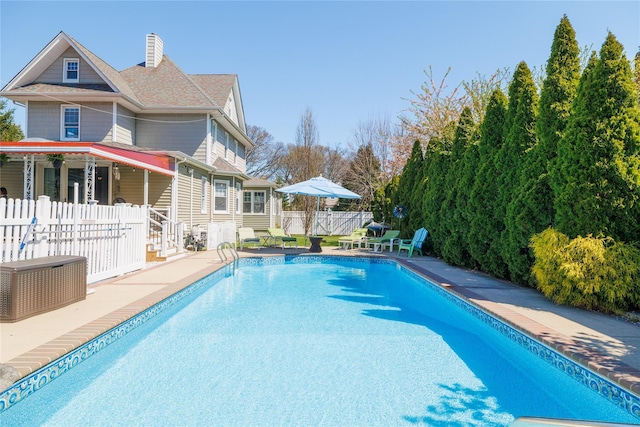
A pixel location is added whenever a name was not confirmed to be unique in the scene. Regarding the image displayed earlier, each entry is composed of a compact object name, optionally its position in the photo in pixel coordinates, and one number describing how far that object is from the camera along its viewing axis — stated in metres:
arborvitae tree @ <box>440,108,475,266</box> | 11.45
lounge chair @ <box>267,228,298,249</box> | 15.79
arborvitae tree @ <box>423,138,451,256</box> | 13.47
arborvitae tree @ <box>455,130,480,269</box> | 10.86
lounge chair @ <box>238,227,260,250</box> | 15.30
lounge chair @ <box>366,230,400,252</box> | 16.05
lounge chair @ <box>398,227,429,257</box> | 14.30
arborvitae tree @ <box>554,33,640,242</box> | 6.18
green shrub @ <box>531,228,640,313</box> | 5.81
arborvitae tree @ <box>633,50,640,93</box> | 9.73
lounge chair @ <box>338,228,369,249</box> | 16.60
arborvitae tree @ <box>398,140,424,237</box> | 16.29
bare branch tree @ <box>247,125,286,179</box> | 40.53
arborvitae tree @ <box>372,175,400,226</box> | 19.98
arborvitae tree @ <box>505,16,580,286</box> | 7.60
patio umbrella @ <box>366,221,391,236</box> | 19.23
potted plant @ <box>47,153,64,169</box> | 11.38
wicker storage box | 4.69
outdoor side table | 15.11
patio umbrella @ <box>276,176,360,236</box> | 14.80
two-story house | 14.05
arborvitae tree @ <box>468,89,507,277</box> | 9.45
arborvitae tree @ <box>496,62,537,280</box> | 8.62
